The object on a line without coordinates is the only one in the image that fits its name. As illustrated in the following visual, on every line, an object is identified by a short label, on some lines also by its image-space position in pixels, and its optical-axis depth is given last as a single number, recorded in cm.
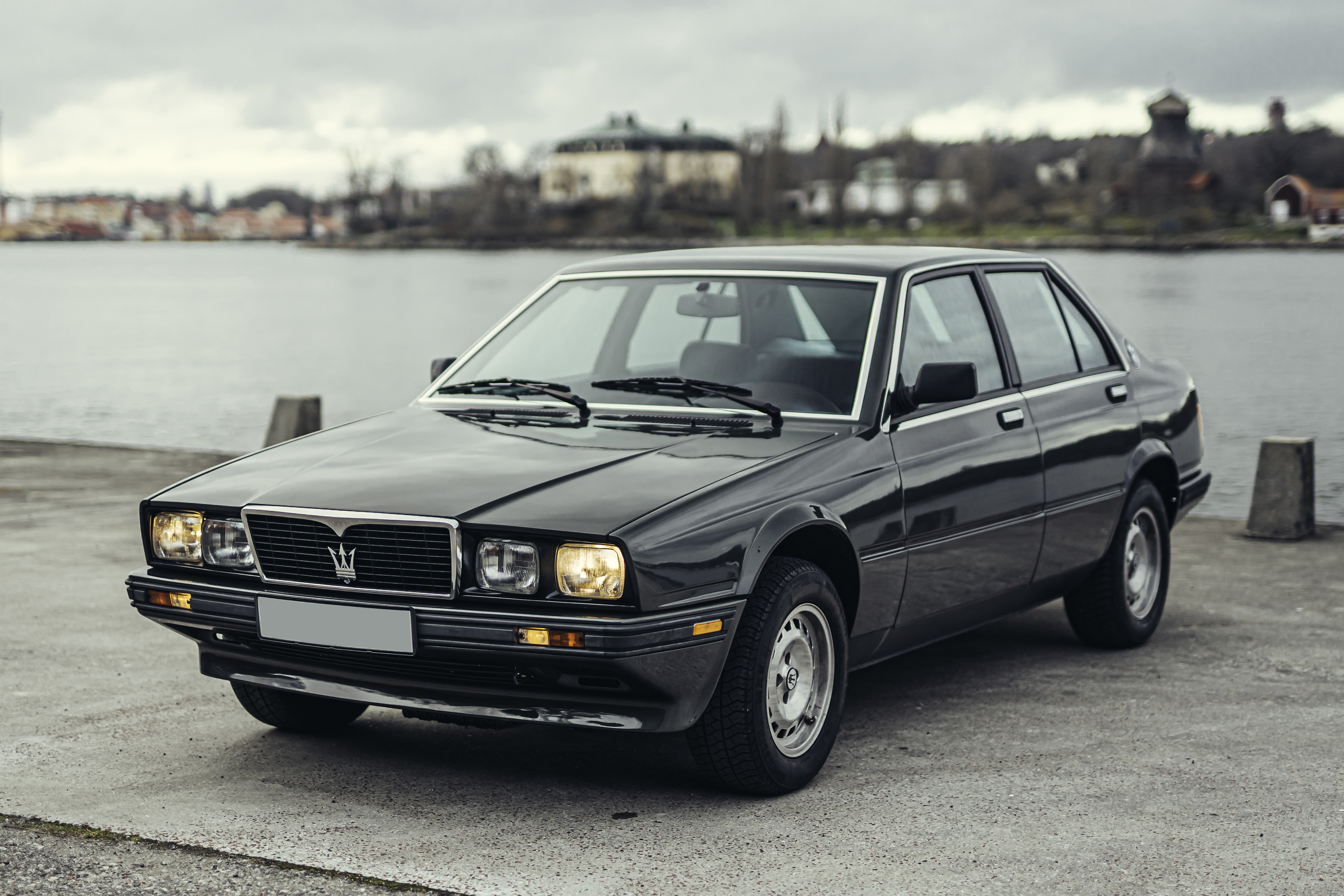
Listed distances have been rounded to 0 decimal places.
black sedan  412
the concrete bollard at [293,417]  1275
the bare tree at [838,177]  14750
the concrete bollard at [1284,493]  964
